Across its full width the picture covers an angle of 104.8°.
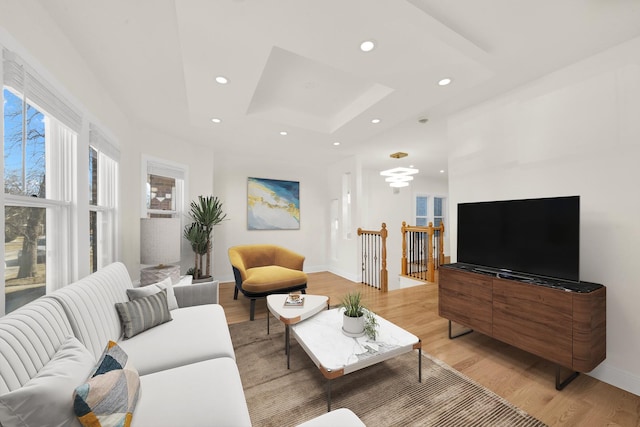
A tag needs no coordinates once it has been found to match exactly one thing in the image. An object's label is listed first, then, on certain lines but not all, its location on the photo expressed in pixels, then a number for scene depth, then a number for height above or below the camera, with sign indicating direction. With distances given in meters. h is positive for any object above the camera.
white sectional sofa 0.84 -0.68
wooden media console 1.73 -0.82
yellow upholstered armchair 3.16 -0.87
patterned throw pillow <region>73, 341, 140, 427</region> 0.87 -0.72
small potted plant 1.93 -0.86
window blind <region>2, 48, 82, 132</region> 1.25 +0.72
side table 2.13 -0.92
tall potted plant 3.87 -0.27
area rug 1.56 -1.30
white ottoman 0.97 -0.84
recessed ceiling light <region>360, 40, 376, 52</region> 1.80 +1.24
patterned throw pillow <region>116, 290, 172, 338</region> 1.74 -0.75
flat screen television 1.91 -0.21
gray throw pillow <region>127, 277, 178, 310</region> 2.01 -0.67
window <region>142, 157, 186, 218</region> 3.64 +0.37
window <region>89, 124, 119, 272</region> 2.33 +0.14
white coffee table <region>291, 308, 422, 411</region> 1.60 -0.98
